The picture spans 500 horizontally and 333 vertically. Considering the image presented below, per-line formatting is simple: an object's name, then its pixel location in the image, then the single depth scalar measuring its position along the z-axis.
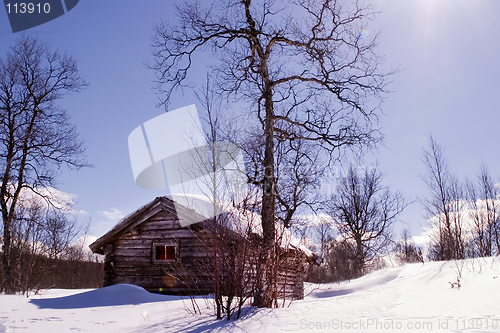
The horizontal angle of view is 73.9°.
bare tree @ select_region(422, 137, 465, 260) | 16.86
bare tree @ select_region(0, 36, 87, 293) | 15.87
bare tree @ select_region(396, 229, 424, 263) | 33.60
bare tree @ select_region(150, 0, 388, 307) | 9.01
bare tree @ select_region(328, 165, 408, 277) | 25.47
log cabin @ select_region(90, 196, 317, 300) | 10.77
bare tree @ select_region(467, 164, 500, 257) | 16.97
